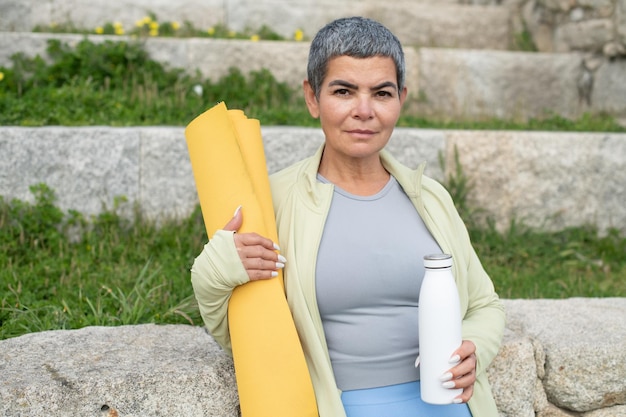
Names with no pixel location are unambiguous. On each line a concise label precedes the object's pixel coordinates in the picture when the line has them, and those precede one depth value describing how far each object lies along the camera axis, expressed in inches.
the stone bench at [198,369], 75.9
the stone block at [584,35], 201.3
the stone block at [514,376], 93.5
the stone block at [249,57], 183.0
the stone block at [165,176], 139.7
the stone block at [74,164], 132.8
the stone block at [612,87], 199.6
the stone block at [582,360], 95.7
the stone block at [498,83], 201.2
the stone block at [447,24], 227.5
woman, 68.2
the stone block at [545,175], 155.1
